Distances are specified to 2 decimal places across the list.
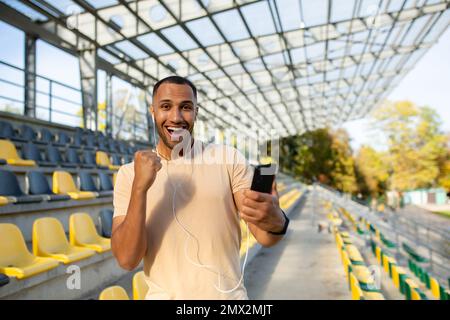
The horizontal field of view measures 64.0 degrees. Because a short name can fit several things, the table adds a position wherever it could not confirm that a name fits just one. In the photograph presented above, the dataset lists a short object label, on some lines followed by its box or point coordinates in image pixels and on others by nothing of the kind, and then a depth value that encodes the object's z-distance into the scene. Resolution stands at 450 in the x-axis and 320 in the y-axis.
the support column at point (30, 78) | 7.66
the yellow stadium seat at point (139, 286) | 2.02
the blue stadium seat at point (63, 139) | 6.30
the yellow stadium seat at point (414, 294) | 4.29
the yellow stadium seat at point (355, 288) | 3.05
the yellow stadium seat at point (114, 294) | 1.82
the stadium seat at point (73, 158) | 5.41
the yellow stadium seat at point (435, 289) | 5.31
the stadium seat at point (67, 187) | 3.80
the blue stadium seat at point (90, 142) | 7.05
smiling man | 0.89
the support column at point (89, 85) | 9.41
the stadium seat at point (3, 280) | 1.98
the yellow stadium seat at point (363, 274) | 4.20
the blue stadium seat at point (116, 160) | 6.51
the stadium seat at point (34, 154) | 4.75
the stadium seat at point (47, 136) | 6.04
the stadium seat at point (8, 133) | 5.29
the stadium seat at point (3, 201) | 2.85
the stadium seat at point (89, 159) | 5.69
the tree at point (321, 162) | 33.50
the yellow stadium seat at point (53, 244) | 2.61
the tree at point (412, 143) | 25.77
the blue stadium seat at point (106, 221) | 3.24
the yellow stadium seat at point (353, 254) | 5.04
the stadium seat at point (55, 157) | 5.02
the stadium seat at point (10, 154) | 4.08
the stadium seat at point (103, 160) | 5.93
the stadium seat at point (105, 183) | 4.68
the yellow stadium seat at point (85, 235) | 2.98
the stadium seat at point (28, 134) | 5.67
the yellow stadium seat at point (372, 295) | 3.38
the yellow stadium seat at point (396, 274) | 5.41
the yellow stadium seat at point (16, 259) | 2.19
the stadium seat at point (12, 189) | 3.13
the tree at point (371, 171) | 30.14
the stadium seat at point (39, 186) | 3.58
